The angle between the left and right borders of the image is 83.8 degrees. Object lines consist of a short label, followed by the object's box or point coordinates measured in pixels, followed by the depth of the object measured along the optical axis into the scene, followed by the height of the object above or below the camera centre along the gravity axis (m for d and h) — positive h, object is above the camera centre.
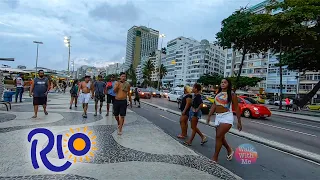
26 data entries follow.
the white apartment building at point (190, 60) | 89.16 +15.24
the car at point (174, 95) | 22.95 -0.96
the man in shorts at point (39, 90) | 6.66 -0.23
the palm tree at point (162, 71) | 81.57 +7.64
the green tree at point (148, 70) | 79.61 +7.61
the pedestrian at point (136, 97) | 13.63 -0.79
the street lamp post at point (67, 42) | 27.61 +6.68
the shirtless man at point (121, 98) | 5.35 -0.36
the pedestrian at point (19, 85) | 10.81 -0.11
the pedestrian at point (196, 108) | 5.02 -0.56
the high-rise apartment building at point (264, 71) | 51.22 +6.63
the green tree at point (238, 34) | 20.64 +6.78
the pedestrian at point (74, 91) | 10.49 -0.39
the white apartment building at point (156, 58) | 123.45 +20.66
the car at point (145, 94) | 24.38 -0.96
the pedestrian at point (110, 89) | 8.52 -0.15
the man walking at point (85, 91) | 7.42 -0.25
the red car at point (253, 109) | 11.87 -1.30
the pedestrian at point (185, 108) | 5.25 -0.62
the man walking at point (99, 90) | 8.49 -0.21
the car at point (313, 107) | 26.69 -2.27
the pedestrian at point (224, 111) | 3.76 -0.46
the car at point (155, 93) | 30.38 -0.98
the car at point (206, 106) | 12.42 -1.21
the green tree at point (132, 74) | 106.30 +7.67
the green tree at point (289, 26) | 14.67 +5.66
